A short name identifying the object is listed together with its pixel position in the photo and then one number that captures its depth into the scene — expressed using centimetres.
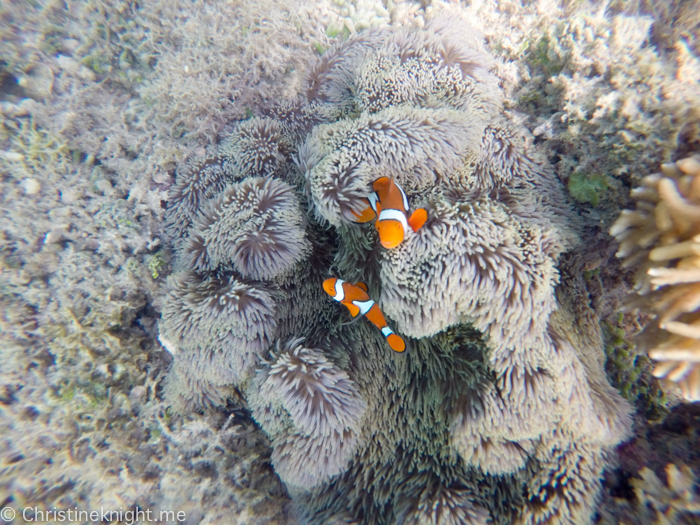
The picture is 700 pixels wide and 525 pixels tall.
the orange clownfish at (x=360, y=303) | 31
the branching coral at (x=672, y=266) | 24
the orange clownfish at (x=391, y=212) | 26
